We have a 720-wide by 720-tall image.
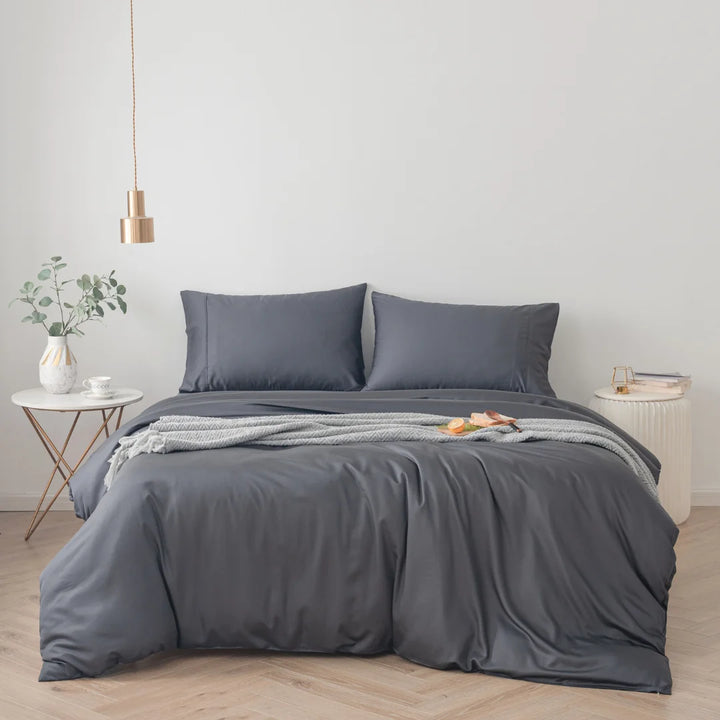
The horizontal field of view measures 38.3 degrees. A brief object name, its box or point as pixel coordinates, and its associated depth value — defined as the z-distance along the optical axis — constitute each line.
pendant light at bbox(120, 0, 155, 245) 4.48
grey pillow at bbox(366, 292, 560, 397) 4.58
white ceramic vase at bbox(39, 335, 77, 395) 4.64
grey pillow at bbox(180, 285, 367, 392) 4.68
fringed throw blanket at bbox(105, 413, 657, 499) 3.41
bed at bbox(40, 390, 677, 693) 2.99
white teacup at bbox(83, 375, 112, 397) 4.53
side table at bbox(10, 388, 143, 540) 4.43
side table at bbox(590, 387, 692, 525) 4.59
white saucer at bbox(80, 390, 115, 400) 4.55
